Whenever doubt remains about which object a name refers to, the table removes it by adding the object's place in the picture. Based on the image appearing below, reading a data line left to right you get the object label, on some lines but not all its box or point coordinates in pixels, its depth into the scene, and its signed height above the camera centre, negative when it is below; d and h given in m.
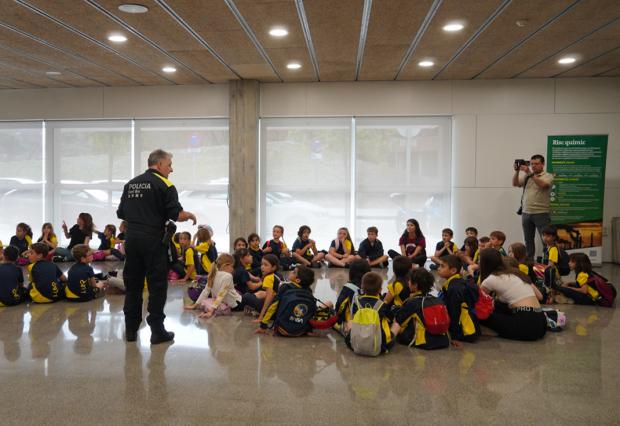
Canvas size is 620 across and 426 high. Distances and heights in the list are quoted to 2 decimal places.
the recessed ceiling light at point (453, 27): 6.65 +2.25
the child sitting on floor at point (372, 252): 9.17 -0.96
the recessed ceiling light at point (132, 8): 5.92 +2.18
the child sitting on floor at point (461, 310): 4.58 -0.99
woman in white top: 4.61 -0.92
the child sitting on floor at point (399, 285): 4.92 -0.83
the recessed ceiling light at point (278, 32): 6.88 +2.23
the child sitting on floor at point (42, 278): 6.05 -0.98
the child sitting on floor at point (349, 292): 4.74 -0.86
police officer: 4.39 -0.35
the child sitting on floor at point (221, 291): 5.59 -1.03
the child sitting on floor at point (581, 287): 6.06 -1.02
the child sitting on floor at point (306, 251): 9.15 -0.95
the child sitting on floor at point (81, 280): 6.17 -1.01
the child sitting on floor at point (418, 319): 4.41 -1.04
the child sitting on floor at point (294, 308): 4.70 -1.00
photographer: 8.41 +0.03
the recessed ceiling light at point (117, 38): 7.18 +2.23
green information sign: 9.34 +0.21
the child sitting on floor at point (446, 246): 9.16 -0.85
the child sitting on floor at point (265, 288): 5.32 -0.93
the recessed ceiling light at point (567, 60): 8.46 +2.32
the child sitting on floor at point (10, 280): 5.93 -0.98
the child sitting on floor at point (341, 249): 9.31 -0.93
